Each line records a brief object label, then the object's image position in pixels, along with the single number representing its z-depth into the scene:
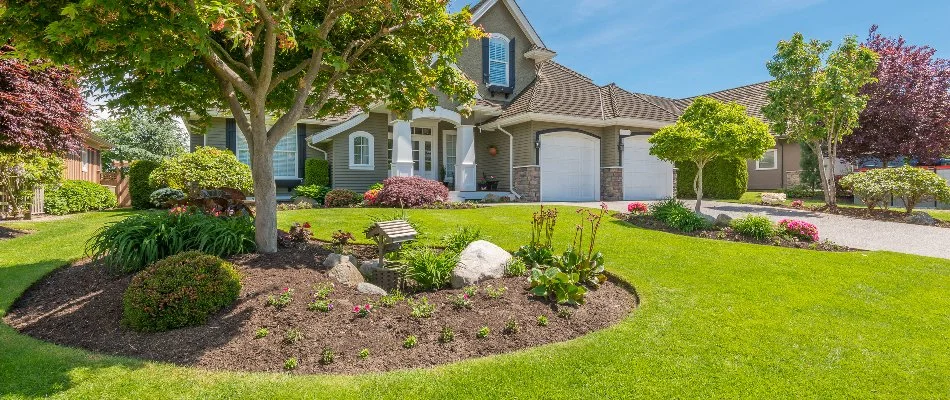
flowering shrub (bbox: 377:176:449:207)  12.92
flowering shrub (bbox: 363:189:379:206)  13.37
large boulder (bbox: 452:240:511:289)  5.15
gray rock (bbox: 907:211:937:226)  11.46
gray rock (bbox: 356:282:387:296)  4.95
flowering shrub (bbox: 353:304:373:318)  4.24
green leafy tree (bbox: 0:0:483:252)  3.83
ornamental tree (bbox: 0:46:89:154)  7.89
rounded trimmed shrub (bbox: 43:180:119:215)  13.59
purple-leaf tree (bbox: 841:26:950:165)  17.45
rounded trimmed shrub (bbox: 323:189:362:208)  14.05
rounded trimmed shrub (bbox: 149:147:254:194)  12.62
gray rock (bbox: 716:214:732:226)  9.98
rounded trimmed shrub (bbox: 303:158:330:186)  15.46
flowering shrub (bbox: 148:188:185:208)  12.08
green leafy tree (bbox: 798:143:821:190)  19.59
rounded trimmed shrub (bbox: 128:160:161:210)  14.52
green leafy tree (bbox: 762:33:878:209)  13.52
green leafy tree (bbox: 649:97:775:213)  10.41
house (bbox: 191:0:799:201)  15.66
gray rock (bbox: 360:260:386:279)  5.61
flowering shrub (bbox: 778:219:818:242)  8.70
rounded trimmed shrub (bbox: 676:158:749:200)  18.36
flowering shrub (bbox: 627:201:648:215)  11.15
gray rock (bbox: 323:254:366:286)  5.25
